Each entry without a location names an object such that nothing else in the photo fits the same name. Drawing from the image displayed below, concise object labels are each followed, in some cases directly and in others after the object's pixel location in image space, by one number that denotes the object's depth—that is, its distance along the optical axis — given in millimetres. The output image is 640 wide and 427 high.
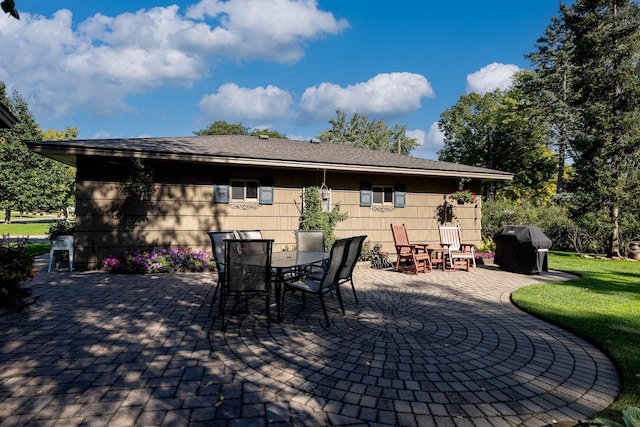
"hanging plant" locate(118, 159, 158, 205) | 7469
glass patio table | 4070
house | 7642
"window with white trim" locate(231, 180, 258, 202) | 8633
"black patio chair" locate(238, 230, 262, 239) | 5780
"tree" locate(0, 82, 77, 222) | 20953
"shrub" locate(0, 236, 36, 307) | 4027
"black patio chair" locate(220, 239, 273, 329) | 3672
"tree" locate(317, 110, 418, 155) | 40688
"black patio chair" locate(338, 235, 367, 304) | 4496
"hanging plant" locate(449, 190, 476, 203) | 10148
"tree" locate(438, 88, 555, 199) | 22562
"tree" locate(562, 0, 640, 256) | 11375
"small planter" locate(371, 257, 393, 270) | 8633
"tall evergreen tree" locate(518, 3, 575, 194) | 20141
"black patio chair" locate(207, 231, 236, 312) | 4508
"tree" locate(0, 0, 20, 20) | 2132
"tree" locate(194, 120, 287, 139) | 37344
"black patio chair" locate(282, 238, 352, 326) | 3977
